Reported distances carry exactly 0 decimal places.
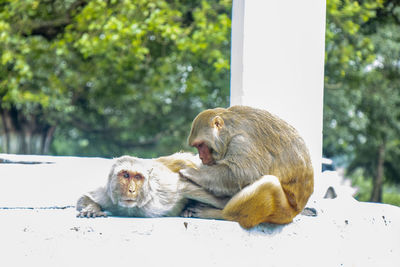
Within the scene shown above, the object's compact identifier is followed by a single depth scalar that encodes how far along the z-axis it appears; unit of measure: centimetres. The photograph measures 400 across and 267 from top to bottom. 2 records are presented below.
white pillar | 649
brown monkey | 494
